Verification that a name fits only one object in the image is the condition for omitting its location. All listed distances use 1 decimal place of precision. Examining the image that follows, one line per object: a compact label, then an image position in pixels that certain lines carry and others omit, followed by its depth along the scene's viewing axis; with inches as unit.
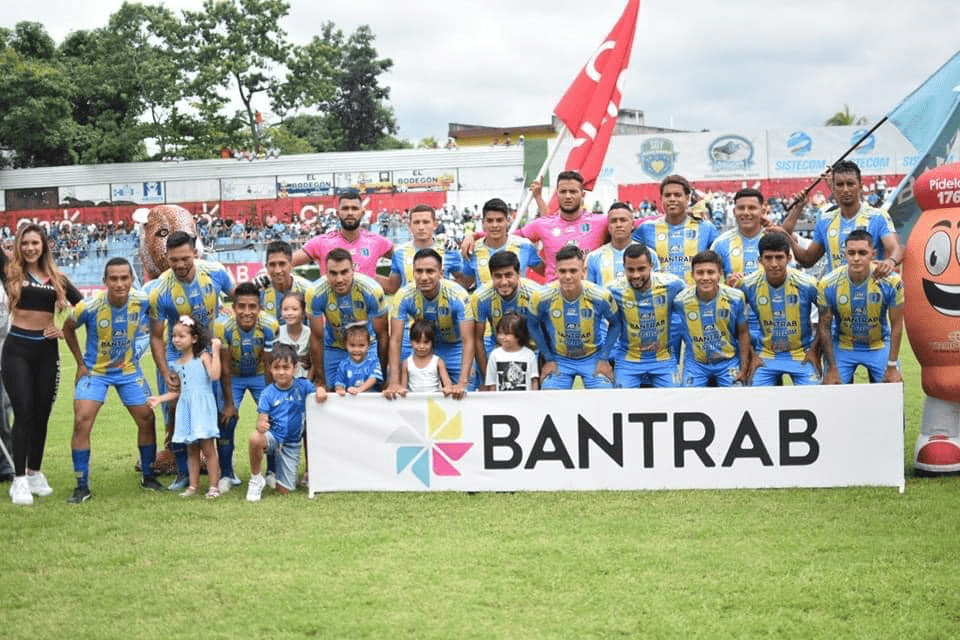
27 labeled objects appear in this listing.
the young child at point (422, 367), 310.3
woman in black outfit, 311.7
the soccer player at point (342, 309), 320.5
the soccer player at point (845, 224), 326.3
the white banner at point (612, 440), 289.0
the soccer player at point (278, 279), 332.5
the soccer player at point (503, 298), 313.1
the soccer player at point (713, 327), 307.1
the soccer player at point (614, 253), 337.7
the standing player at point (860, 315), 305.3
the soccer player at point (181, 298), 318.3
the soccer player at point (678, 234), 346.6
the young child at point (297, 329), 315.6
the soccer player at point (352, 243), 344.8
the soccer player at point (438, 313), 310.0
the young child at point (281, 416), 300.8
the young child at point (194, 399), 306.2
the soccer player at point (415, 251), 335.9
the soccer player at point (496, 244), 345.1
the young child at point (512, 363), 313.1
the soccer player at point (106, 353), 314.0
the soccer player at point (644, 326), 312.3
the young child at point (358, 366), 316.2
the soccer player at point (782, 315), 310.0
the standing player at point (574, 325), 309.1
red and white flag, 443.2
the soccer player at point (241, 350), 316.2
